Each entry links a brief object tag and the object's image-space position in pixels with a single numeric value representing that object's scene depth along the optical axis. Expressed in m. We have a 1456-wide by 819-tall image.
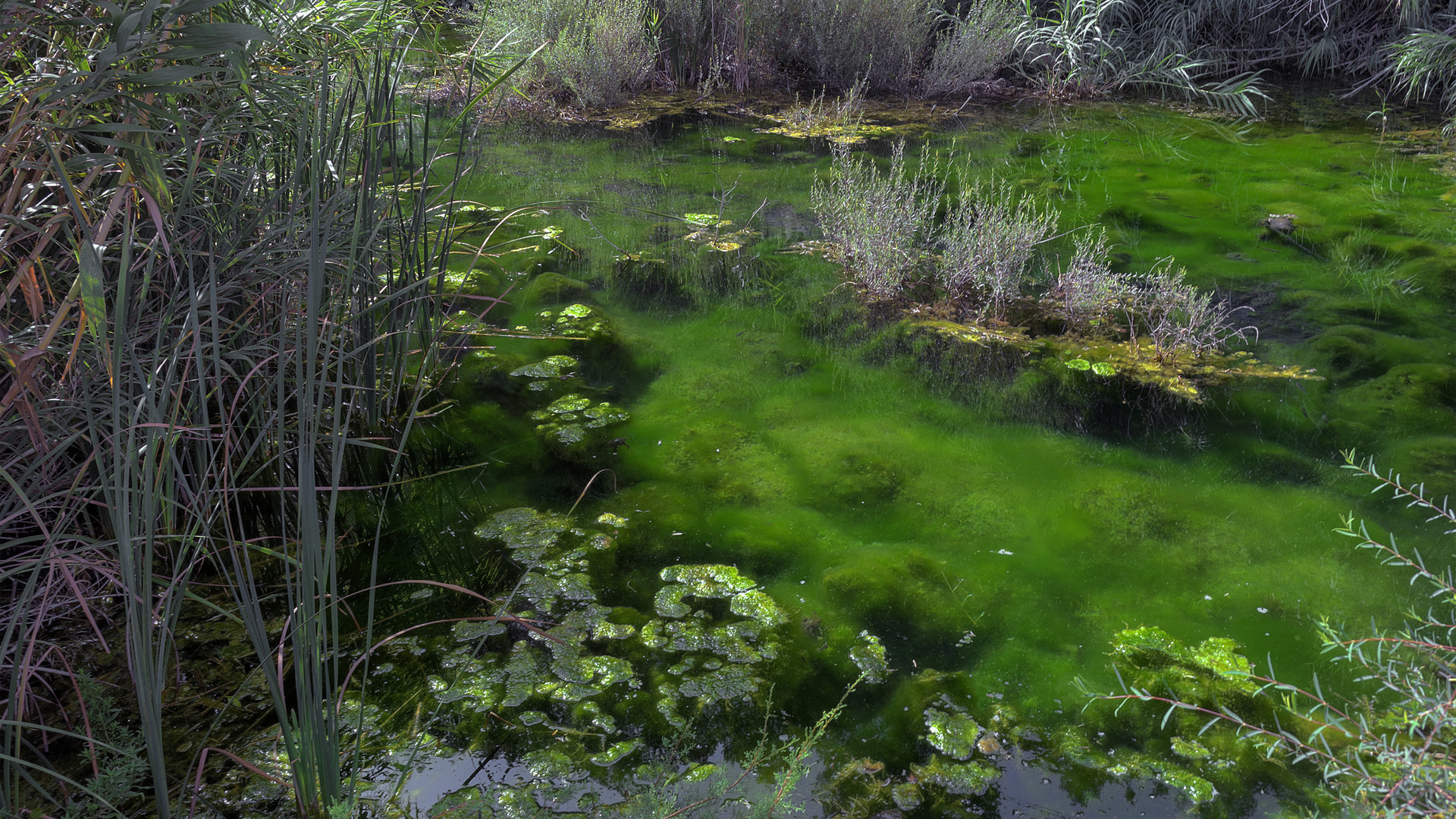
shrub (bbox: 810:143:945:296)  3.86
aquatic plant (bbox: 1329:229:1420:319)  3.92
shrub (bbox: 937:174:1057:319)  3.70
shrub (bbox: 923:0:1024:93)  6.97
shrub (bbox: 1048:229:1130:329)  3.56
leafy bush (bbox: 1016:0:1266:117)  7.12
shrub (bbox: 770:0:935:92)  6.93
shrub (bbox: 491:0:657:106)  6.36
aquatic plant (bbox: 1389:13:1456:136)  6.50
